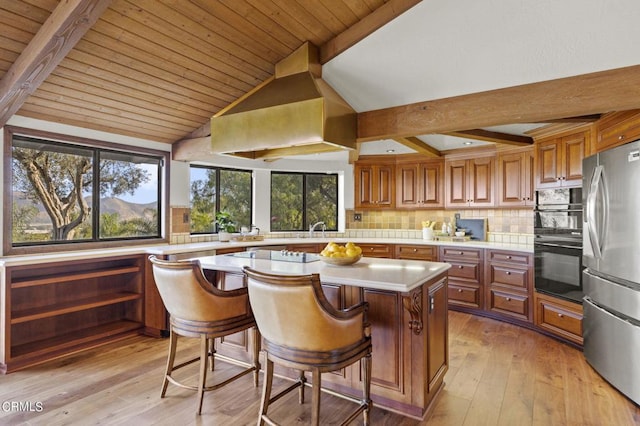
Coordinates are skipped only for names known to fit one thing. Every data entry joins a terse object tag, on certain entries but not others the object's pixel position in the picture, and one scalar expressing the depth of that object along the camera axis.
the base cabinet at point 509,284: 4.12
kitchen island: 2.27
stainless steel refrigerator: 2.49
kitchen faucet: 5.58
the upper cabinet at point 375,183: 5.70
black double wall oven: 3.51
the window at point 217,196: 4.98
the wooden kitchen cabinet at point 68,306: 3.09
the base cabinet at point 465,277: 4.62
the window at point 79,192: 3.38
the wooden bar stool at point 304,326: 1.81
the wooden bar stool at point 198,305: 2.27
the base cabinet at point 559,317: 3.46
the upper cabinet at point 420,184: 5.43
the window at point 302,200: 5.81
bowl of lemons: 2.64
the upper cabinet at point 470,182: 4.93
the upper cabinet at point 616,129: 2.61
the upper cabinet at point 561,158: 3.58
